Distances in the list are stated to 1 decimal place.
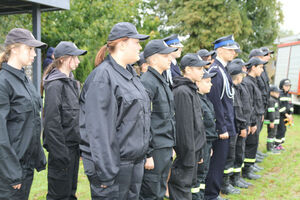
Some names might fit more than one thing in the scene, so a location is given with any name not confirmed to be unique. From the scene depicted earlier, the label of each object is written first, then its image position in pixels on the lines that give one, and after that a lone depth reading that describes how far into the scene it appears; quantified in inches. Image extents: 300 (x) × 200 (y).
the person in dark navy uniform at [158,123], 128.3
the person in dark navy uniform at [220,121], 182.2
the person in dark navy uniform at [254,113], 242.5
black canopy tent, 275.0
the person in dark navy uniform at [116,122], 91.0
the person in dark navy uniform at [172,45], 179.5
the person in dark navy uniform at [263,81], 269.3
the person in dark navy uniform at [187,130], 144.4
